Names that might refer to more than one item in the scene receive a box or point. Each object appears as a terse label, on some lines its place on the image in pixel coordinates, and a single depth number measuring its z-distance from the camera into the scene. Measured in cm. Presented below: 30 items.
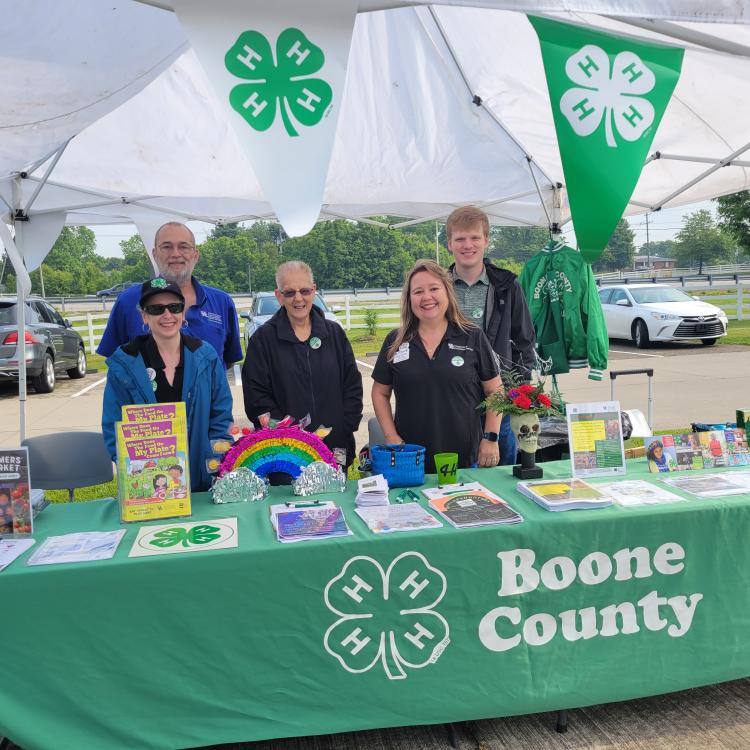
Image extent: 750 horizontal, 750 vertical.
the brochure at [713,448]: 279
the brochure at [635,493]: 237
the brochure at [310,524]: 213
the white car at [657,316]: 1323
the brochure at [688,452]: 279
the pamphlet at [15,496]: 222
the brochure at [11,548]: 200
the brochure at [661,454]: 277
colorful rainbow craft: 254
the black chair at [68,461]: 383
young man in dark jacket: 336
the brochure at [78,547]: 200
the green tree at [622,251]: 8507
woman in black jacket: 298
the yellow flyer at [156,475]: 229
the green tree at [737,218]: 1748
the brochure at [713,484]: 243
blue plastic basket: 262
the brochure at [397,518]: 218
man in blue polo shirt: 331
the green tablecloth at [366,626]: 196
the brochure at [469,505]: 222
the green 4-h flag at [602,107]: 231
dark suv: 983
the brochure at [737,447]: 281
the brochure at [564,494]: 230
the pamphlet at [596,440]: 264
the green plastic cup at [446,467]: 262
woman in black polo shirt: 281
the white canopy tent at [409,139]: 413
